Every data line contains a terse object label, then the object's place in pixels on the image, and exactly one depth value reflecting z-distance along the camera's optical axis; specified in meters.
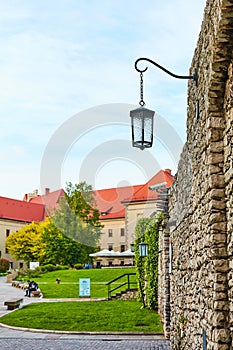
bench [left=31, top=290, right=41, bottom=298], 29.72
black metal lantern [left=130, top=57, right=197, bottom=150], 7.81
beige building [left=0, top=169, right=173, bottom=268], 62.40
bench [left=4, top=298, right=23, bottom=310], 22.50
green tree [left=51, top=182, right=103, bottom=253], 55.94
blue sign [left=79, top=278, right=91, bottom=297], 27.28
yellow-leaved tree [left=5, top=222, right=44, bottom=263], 63.19
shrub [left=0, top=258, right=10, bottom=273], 64.44
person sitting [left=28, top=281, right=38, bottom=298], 30.30
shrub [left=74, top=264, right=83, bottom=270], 51.14
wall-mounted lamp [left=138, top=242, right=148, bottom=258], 19.12
